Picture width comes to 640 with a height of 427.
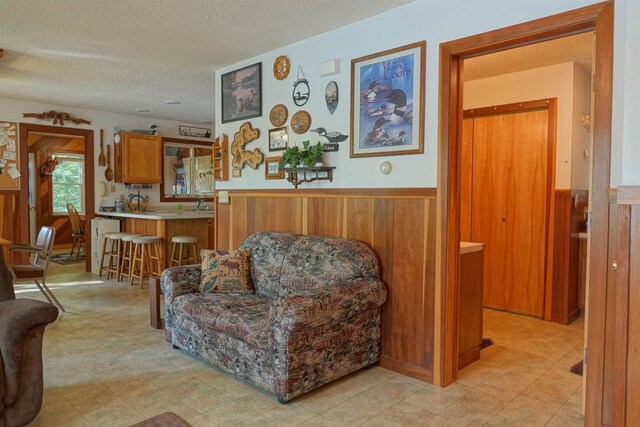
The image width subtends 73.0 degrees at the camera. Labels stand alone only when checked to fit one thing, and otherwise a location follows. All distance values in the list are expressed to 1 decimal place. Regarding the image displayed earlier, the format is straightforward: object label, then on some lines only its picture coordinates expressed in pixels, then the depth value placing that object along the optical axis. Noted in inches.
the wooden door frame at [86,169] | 233.9
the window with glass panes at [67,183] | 361.4
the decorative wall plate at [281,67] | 146.3
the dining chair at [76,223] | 316.8
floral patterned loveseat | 95.0
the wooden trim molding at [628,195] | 69.6
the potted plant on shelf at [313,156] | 130.4
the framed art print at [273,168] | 149.5
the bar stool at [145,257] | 213.3
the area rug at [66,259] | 296.0
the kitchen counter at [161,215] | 221.9
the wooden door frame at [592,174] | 83.6
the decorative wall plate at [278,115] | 147.0
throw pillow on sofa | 130.0
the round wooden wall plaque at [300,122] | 139.0
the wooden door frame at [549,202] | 162.7
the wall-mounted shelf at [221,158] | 172.6
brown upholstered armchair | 80.7
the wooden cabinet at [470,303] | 118.3
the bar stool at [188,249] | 213.3
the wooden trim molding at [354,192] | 111.3
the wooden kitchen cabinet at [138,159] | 262.5
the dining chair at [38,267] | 156.5
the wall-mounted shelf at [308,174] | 131.4
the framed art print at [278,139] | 147.4
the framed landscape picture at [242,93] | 157.8
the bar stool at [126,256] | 222.4
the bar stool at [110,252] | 237.8
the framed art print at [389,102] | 111.4
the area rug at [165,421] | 87.4
